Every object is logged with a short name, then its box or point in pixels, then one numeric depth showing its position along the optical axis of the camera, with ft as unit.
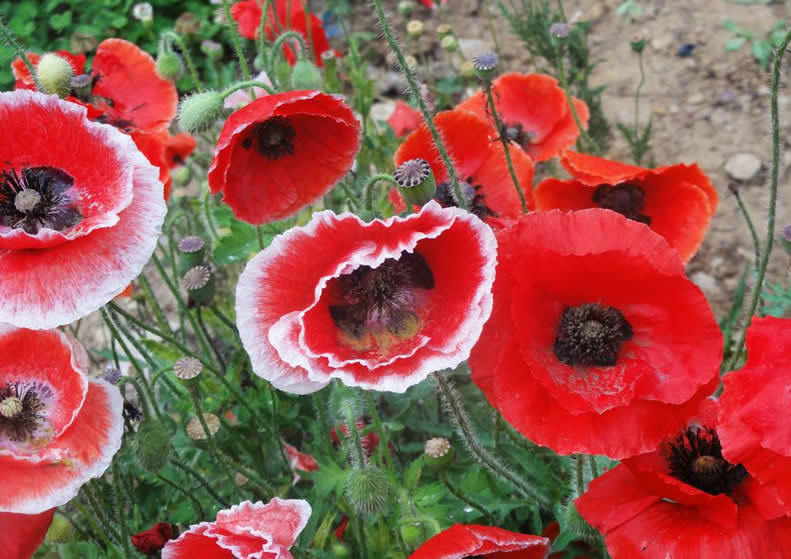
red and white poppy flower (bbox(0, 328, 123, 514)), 1.80
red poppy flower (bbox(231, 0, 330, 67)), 2.67
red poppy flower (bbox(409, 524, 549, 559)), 1.78
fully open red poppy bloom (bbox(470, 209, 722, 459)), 1.83
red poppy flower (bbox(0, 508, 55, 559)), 1.83
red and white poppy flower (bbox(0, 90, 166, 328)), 1.76
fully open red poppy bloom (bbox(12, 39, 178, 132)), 2.34
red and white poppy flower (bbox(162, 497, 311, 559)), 1.78
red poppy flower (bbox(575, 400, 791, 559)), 1.77
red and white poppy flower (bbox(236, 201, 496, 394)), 1.75
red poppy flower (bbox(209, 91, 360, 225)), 1.99
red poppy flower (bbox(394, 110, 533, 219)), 2.17
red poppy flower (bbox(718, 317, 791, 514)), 1.70
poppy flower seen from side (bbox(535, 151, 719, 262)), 2.12
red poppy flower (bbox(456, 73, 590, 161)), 2.40
